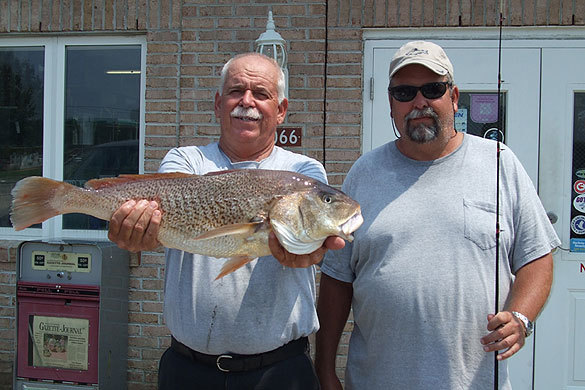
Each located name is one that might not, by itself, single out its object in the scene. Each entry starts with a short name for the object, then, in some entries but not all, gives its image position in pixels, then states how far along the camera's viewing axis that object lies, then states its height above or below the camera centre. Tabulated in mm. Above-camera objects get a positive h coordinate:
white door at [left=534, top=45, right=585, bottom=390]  4512 -98
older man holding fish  2276 -474
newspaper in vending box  4168 -1288
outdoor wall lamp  4422 +1239
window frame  5085 +642
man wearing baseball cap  2260 -275
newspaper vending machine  4168 -1077
